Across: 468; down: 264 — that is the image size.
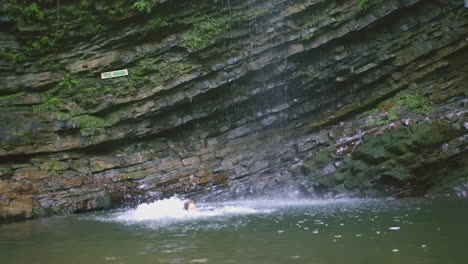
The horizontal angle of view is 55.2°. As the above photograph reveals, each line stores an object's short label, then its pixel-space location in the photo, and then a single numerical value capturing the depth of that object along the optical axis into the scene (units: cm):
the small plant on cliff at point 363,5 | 1605
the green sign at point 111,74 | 1708
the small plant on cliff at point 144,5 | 1620
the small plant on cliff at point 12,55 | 1644
